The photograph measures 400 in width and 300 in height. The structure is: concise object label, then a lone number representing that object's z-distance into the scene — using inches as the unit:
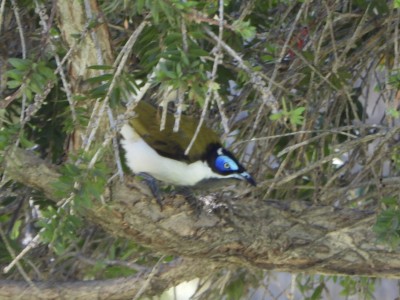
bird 267.1
